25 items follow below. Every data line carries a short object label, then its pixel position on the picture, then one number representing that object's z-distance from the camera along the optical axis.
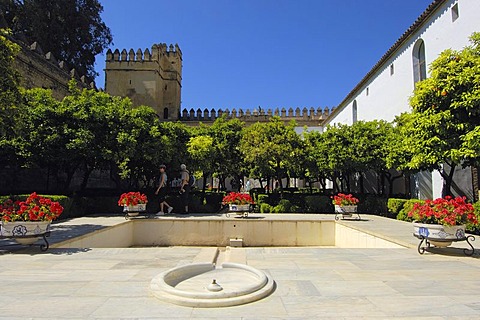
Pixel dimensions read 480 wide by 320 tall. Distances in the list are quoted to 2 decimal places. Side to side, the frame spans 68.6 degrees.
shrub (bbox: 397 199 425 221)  11.96
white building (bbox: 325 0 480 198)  12.08
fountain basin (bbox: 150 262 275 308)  3.41
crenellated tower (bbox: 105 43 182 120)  36.34
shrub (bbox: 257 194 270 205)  16.69
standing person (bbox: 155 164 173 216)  12.95
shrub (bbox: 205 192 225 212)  15.93
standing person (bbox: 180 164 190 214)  13.66
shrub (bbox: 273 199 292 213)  15.63
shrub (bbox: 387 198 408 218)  12.99
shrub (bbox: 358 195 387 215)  14.73
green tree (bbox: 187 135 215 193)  16.58
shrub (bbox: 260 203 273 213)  15.79
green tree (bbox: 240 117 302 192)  15.98
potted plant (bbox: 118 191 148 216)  11.41
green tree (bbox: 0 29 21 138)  8.13
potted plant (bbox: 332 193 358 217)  11.81
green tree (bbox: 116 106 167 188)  13.15
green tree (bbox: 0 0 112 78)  28.55
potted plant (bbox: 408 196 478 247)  5.86
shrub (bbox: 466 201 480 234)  8.75
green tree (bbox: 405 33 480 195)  9.00
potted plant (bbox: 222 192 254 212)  12.00
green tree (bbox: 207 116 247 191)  18.86
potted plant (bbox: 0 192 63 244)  6.16
